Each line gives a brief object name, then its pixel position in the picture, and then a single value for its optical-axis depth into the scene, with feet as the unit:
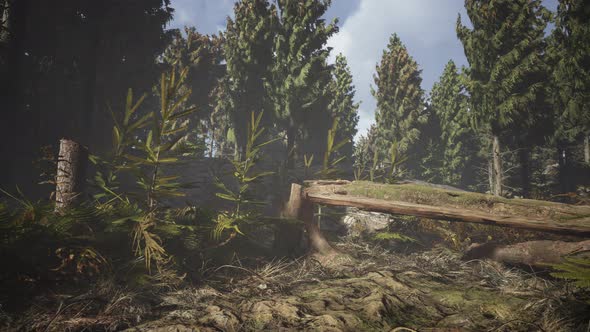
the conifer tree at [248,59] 68.39
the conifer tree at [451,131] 91.50
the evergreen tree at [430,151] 94.89
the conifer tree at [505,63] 45.78
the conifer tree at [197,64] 77.90
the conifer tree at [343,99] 97.30
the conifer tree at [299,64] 61.36
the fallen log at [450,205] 13.53
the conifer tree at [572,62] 44.09
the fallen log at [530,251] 15.48
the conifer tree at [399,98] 83.46
